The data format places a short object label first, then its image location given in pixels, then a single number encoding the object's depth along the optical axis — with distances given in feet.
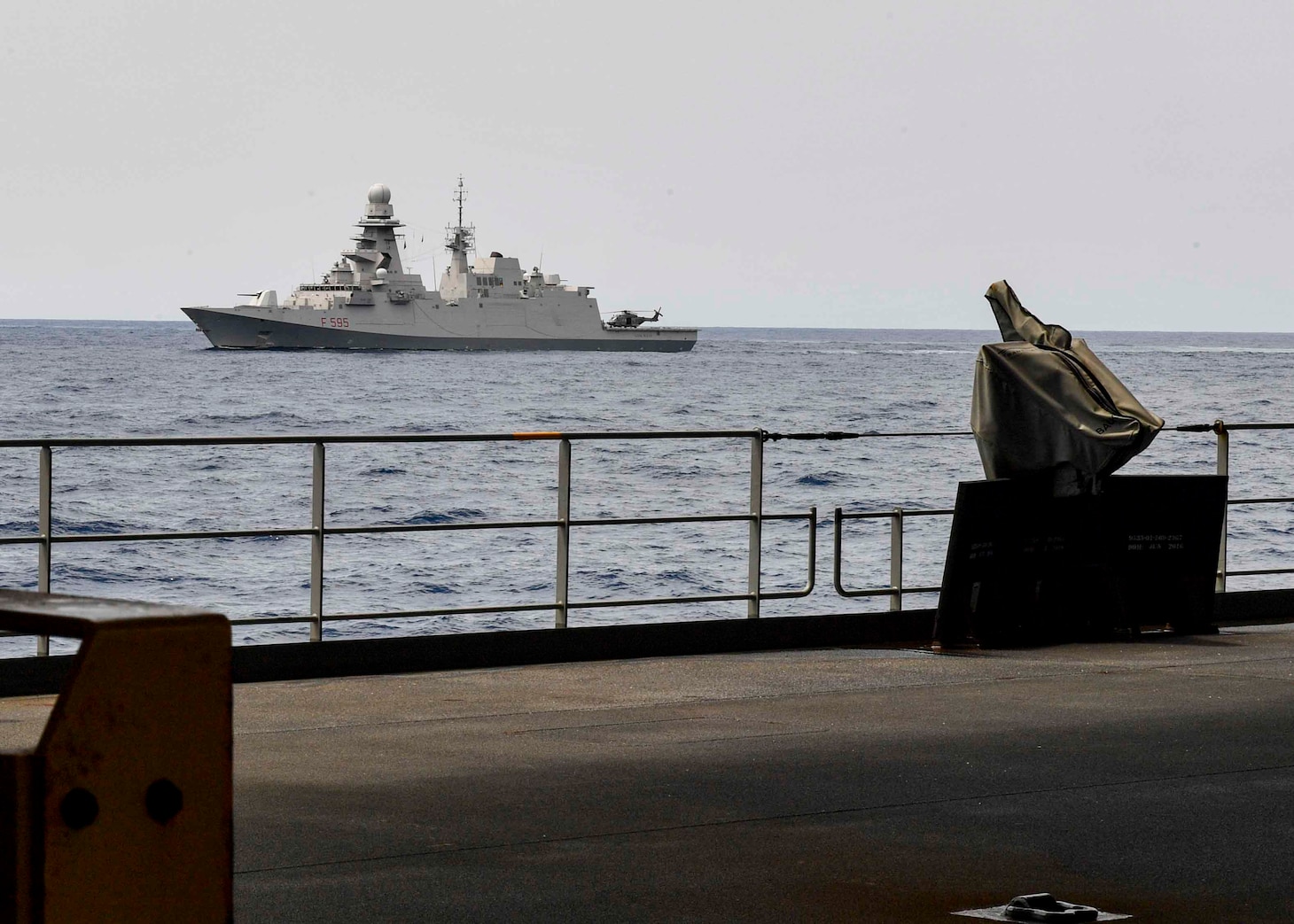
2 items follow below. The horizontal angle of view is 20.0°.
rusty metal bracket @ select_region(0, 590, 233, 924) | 14.41
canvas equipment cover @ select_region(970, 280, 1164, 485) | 61.57
